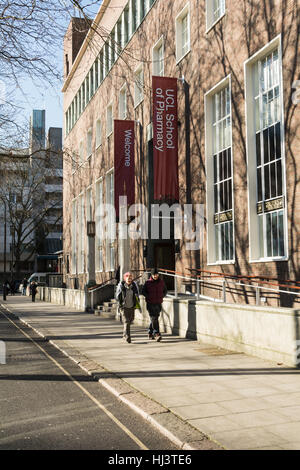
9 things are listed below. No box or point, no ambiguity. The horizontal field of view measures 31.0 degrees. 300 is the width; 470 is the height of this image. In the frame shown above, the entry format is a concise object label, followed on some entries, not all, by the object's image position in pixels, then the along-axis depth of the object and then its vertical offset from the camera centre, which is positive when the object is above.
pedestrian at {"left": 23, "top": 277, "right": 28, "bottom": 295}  59.46 -1.46
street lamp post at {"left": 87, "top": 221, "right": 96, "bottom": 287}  30.38 +1.07
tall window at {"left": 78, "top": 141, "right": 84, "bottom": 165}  43.20 +9.78
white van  61.02 -0.67
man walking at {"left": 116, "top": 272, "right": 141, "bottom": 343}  13.14 -0.71
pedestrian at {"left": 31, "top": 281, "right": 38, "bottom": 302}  41.38 -1.33
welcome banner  27.19 +5.65
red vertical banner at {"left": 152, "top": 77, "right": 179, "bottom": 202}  21.22 +5.16
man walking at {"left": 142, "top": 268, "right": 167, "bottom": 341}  13.48 -0.70
